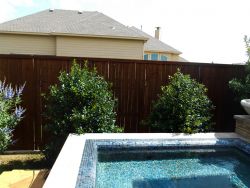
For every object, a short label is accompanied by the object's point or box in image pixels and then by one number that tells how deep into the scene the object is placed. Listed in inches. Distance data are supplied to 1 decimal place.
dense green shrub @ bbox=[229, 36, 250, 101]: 238.8
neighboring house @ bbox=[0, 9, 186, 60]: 565.9
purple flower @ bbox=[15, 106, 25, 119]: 196.9
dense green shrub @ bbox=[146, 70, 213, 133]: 217.3
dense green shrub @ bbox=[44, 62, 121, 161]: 200.4
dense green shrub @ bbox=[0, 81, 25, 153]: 179.5
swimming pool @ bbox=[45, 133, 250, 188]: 151.4
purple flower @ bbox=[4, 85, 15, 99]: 190.7
